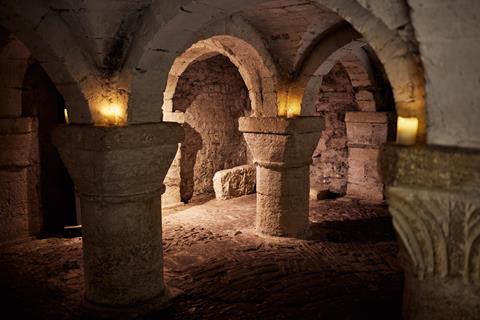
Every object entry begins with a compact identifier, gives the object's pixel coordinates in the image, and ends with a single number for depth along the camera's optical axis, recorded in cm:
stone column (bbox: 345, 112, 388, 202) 816
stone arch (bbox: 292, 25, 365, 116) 491
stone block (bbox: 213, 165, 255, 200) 825
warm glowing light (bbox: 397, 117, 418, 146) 204
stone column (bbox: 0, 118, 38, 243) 559
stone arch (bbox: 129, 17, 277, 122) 474
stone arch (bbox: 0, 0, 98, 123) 304
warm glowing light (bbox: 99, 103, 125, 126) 337
